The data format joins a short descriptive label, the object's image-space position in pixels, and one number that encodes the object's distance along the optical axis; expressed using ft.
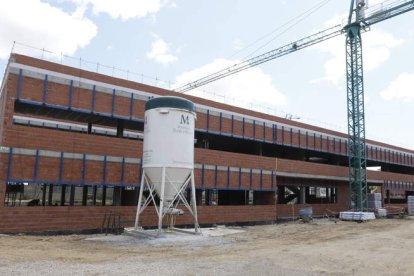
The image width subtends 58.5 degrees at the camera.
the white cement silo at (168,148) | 70.59
